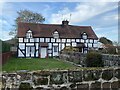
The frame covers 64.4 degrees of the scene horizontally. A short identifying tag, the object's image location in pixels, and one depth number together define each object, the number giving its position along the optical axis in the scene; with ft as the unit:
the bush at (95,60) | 20.96
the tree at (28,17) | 68.51
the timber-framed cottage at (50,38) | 56.45
